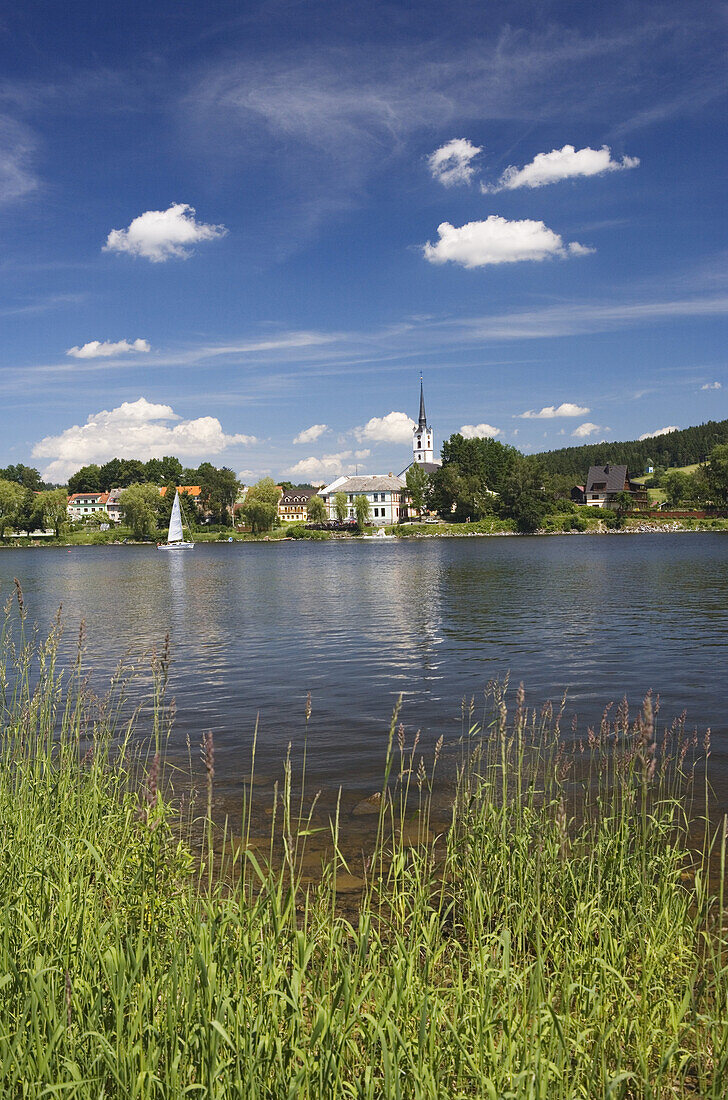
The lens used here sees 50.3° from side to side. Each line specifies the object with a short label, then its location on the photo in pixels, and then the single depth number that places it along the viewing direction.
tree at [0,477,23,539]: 164.00
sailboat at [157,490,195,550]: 124.50
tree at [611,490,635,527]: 161.60
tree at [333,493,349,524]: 182.88
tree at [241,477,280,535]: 167.12
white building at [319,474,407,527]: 180.88
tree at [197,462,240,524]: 178.75
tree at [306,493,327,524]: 176.62
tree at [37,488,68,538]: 166.00
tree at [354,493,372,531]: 167.25
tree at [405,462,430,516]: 171.88
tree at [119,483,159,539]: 158.25
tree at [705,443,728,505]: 151.12
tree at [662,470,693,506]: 171.88
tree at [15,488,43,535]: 166.12
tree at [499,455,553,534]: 146.38
